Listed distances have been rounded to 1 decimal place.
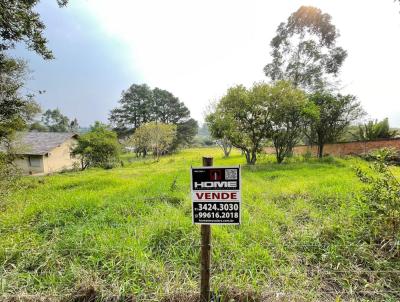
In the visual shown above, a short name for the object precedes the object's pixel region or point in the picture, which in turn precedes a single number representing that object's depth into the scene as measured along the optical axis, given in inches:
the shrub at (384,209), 105.4
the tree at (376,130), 526.6
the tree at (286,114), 451.8
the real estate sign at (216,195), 70.5
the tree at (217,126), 469.0
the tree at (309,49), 655.1
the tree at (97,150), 756.0
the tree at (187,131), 1555.1
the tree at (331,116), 488.7
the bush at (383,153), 112.7
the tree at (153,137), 1085.8
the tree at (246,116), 454.0
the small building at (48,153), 769.6
